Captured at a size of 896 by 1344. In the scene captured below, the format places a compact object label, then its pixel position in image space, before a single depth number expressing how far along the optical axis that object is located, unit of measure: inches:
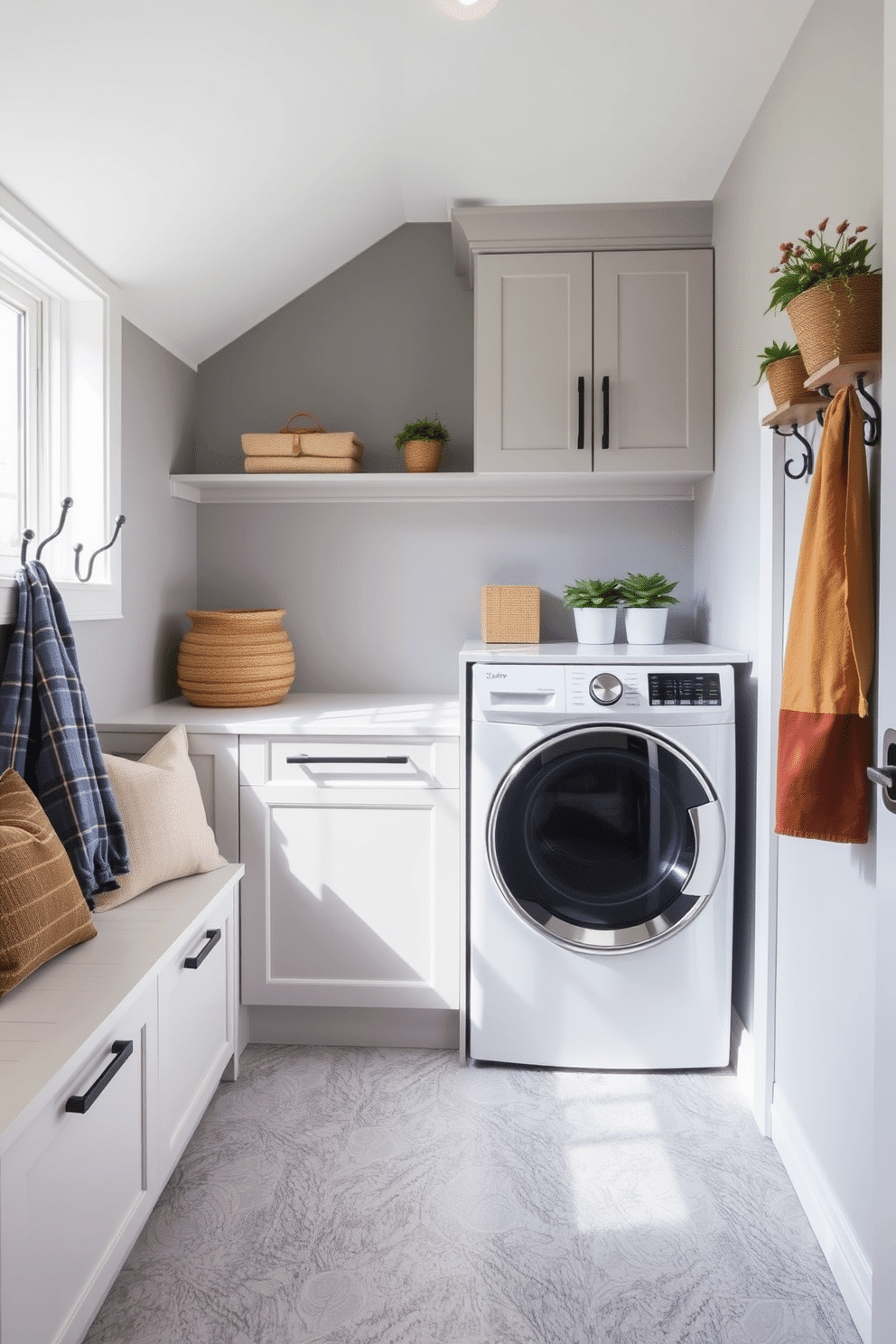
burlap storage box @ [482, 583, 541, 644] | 104.7
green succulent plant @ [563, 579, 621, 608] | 99.0
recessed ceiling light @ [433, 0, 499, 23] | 69.9
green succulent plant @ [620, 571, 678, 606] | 98.4
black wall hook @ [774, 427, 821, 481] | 65.6
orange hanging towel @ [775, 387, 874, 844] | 54.7
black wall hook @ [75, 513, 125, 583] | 85.4
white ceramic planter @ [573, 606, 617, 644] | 98.8
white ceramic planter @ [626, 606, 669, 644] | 98.8
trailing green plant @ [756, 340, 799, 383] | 63.7
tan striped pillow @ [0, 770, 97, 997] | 53.5
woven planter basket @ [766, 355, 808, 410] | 61.9
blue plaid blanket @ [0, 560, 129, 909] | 67.8
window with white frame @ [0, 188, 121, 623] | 79.6
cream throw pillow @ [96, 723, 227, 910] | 75.3
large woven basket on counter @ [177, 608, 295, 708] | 100.5
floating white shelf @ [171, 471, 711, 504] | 105.7
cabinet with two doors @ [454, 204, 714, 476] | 99.7
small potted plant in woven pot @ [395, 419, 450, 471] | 106.9
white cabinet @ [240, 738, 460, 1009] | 90.0
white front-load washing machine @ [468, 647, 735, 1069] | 84.4
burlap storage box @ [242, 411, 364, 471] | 105.3
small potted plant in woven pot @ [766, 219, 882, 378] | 52.3
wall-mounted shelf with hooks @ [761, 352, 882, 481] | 53.0
